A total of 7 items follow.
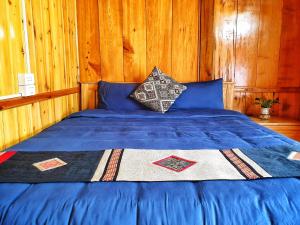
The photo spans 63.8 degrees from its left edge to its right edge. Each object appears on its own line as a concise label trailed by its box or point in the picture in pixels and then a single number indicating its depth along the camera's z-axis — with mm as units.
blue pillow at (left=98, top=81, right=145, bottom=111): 2447
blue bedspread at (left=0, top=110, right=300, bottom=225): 728
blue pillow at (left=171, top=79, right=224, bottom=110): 2455
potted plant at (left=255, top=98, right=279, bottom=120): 2631
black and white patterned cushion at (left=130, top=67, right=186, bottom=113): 2312
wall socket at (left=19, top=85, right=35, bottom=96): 1635
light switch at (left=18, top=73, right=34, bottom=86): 1627
